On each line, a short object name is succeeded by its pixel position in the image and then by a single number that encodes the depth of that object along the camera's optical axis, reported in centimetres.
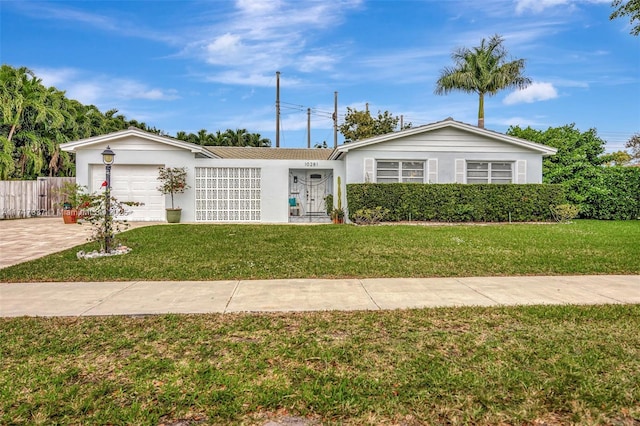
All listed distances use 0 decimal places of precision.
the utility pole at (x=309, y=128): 3682
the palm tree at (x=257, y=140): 3466
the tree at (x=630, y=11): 822
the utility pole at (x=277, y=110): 3095
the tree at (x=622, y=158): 3641
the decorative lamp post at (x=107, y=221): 806
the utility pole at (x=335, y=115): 3428
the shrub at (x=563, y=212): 1499
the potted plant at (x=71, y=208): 1465
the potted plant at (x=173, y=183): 1530
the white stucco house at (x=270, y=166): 1549
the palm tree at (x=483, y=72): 2331
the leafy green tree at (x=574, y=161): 1773
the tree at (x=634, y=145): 3091
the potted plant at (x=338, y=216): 1573
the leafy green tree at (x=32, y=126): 2022
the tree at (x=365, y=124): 3372
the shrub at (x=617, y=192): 1742
